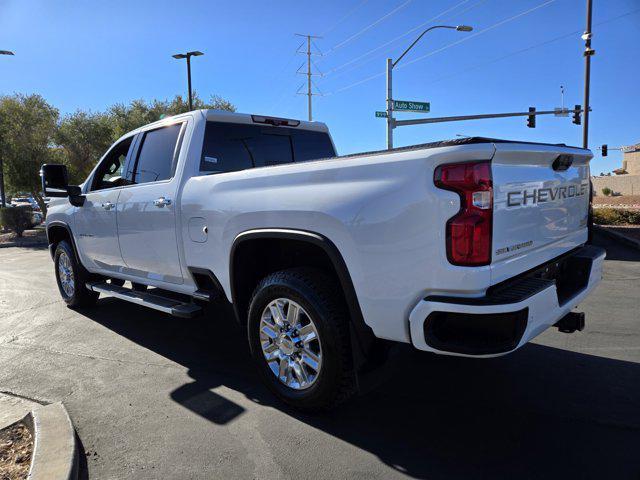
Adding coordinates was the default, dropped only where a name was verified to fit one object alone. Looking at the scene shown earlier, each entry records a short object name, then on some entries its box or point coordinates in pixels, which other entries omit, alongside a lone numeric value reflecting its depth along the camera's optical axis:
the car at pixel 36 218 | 21.11
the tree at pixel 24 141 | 21.88
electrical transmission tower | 42.75
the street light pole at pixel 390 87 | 21.42
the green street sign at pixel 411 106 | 21.67
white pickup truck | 2.30
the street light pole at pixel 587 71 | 16.25
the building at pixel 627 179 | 57.88
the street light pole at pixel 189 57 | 23.44
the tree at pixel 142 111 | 29.20
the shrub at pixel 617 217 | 15.37
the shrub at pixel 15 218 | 19.27
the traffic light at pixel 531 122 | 25.55
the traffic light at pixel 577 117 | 24.23
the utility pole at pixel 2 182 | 22.07
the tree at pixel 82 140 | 26.30
